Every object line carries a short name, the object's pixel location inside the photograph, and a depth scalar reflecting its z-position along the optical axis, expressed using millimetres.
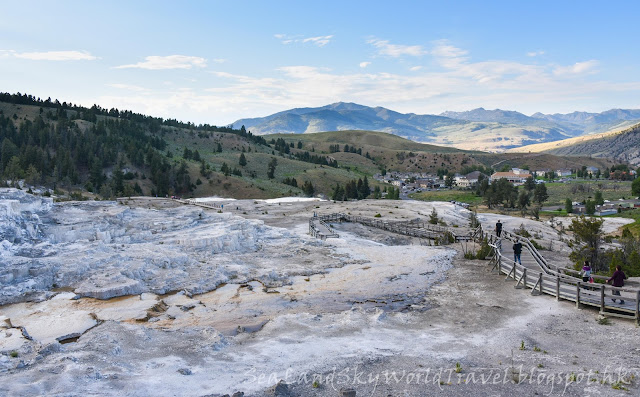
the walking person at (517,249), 24156
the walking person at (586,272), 19266
